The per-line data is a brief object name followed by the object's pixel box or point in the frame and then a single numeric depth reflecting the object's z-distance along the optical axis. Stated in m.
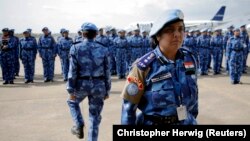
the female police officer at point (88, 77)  4.48
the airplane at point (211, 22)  43.42
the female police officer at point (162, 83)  2.16
